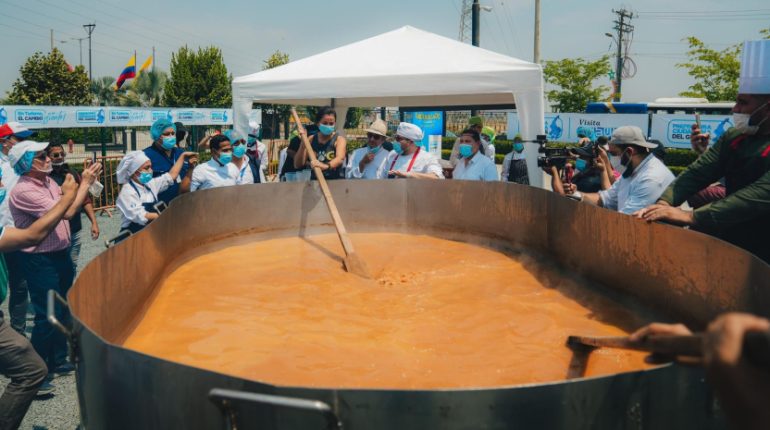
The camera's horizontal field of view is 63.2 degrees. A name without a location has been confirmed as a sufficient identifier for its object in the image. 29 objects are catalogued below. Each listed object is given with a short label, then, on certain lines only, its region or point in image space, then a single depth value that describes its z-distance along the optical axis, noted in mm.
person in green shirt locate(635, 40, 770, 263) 3002
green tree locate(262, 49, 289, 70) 39844
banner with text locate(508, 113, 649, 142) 18250
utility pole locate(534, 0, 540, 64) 24250
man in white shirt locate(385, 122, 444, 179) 6195
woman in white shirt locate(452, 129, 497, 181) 6113
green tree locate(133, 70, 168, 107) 44312
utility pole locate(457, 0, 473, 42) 50447
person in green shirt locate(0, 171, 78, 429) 3074
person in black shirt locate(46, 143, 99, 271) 4977
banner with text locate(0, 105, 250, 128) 11109
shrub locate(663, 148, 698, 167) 18094
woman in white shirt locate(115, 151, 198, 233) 4660
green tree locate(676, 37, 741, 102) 25016
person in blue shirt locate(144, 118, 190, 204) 5449
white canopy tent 6770
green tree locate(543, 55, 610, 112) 32438
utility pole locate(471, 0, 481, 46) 18266
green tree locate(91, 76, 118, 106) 49791
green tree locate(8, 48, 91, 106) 27969
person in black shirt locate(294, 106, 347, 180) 6500
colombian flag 17203
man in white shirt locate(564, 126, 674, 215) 4223
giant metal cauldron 1514
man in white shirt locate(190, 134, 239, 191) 5637
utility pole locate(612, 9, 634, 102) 45344
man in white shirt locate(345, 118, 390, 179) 6594
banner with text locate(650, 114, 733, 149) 17625
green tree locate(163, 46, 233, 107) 35500
